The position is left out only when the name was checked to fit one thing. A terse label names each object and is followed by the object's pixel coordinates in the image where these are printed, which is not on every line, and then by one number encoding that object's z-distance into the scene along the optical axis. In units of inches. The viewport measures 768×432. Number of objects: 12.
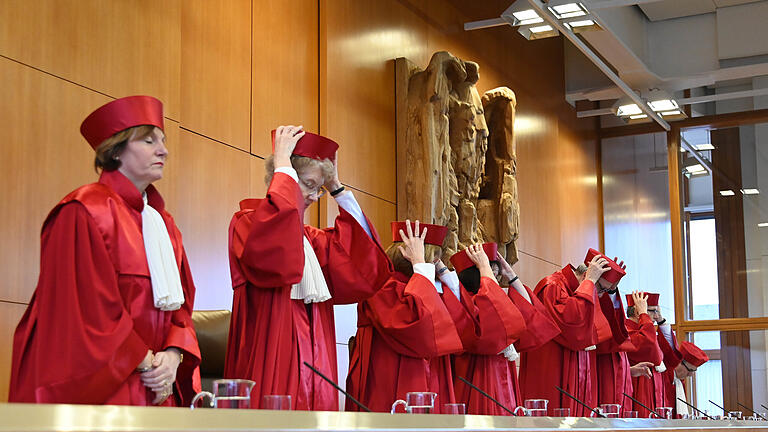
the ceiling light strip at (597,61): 288.5
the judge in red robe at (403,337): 159.6
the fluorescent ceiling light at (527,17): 292.2
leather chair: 153.9
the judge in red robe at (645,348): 295.7
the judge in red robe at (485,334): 186.9
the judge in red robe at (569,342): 228.5
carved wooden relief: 262.4
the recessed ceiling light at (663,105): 402.9
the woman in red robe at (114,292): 97.7
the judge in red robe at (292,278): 126.2
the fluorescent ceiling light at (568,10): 287.0
